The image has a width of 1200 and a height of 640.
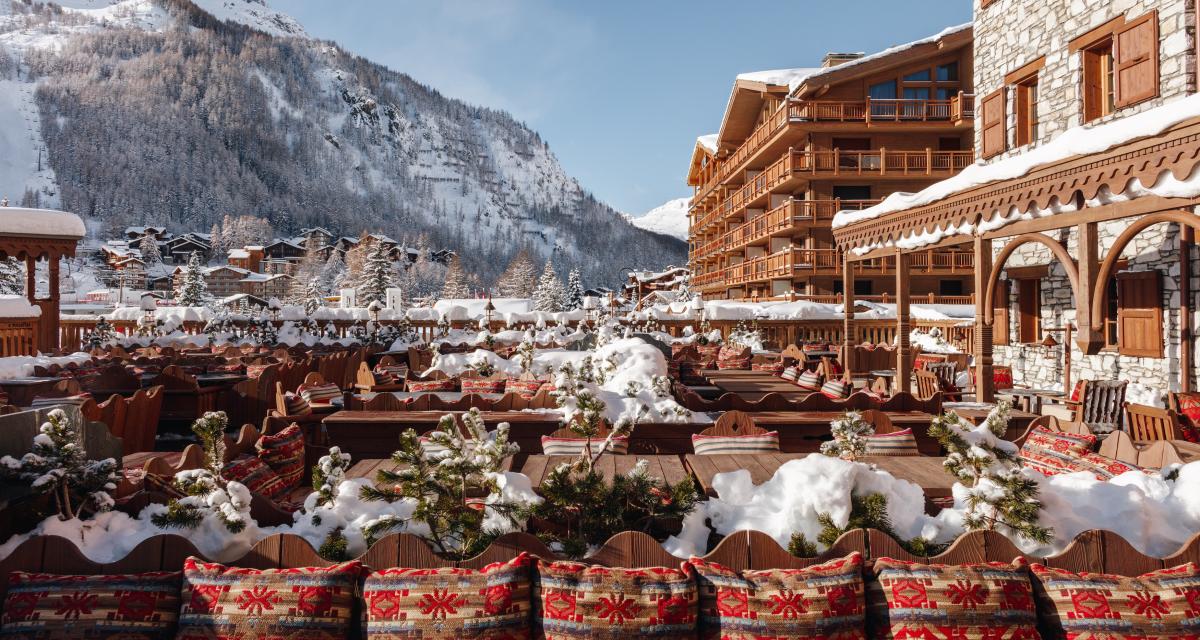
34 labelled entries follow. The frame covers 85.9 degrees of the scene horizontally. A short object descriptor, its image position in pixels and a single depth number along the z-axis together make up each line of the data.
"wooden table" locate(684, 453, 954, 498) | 3.15
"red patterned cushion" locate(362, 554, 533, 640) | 2.02
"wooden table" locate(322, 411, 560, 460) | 5.41
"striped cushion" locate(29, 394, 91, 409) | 5.80
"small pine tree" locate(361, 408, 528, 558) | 2.26
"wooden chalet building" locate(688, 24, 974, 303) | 24.94
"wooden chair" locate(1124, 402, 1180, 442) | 5.50
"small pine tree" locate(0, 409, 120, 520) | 2.30
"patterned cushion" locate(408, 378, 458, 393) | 7.45
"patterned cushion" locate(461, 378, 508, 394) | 7.02
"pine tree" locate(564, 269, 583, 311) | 53.24
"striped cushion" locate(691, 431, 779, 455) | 4.11
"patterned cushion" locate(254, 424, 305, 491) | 3.99
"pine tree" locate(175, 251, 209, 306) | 43.38
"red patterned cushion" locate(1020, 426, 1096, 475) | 3.43
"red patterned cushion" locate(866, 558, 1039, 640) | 1.99
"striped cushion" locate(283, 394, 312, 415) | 5.89
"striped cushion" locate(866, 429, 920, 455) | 4.07
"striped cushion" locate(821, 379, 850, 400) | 6.57
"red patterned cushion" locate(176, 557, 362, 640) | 2.02
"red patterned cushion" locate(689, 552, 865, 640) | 1.99
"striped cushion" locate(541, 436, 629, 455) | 3.97
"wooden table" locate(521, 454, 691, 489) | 3.31
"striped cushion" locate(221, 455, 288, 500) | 3.40
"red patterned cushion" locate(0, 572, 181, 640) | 2.01
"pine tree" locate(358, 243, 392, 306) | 41.84
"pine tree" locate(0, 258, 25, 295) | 30.72
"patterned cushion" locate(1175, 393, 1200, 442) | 5.79
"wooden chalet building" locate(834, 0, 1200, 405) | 4.93
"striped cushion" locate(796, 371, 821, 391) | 7.74
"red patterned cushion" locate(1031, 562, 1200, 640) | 1.99
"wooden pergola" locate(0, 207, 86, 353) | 11.81
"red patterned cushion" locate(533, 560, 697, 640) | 2.01
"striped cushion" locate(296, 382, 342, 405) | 6.64
